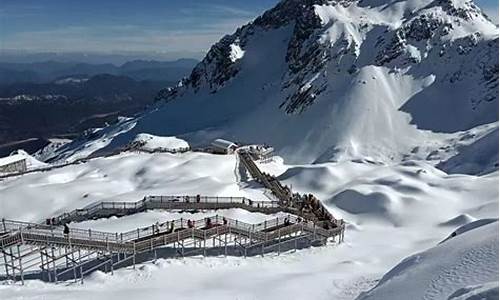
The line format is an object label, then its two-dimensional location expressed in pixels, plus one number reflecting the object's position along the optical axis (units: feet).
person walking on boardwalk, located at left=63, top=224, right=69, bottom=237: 133.81
